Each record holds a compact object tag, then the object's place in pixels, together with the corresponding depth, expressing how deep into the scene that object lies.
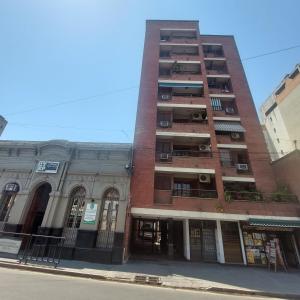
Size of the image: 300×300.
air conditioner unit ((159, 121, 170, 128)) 19.05
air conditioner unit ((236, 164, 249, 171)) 17.61
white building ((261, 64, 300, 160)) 21.16
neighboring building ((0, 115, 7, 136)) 19.27
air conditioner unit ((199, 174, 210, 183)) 17.09
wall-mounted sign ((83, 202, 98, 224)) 13.37
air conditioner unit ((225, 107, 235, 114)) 20.73
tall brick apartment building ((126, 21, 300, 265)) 15.02
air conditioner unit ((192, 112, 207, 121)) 20.43
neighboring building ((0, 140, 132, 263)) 12.94
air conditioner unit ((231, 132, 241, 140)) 19.23
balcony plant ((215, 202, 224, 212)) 15.01
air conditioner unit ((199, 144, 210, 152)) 18.12
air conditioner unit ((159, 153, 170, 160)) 17.39
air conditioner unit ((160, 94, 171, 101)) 20.72
